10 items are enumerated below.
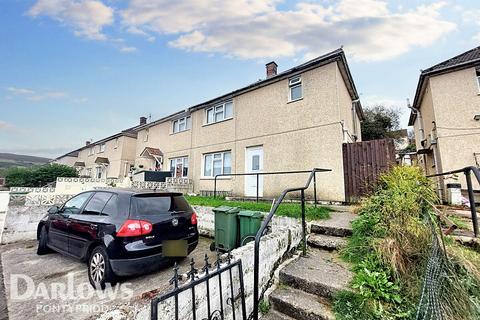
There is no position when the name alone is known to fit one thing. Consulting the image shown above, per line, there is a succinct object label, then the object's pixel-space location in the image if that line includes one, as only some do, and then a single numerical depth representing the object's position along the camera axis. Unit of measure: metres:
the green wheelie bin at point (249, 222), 5.05
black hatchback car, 3.23
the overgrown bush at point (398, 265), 2.08
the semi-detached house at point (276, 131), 8.57
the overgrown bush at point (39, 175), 26.56
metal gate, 1.68
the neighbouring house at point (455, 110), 8.41
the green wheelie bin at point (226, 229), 5.18
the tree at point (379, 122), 19.97
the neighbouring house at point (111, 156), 22.56
